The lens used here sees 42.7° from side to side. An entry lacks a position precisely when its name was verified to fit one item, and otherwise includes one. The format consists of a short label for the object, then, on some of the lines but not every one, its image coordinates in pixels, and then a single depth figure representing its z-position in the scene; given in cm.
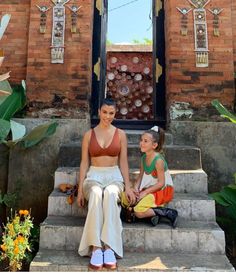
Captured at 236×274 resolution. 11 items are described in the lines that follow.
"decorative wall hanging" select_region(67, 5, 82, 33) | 471
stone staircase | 248
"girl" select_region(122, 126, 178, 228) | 286
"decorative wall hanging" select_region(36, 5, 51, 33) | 468
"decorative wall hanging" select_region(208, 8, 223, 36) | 468
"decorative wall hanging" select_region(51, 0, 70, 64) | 464
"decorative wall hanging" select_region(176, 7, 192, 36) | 470
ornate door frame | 507
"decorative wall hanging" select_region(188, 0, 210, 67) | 464
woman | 247
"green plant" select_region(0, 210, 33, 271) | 259
